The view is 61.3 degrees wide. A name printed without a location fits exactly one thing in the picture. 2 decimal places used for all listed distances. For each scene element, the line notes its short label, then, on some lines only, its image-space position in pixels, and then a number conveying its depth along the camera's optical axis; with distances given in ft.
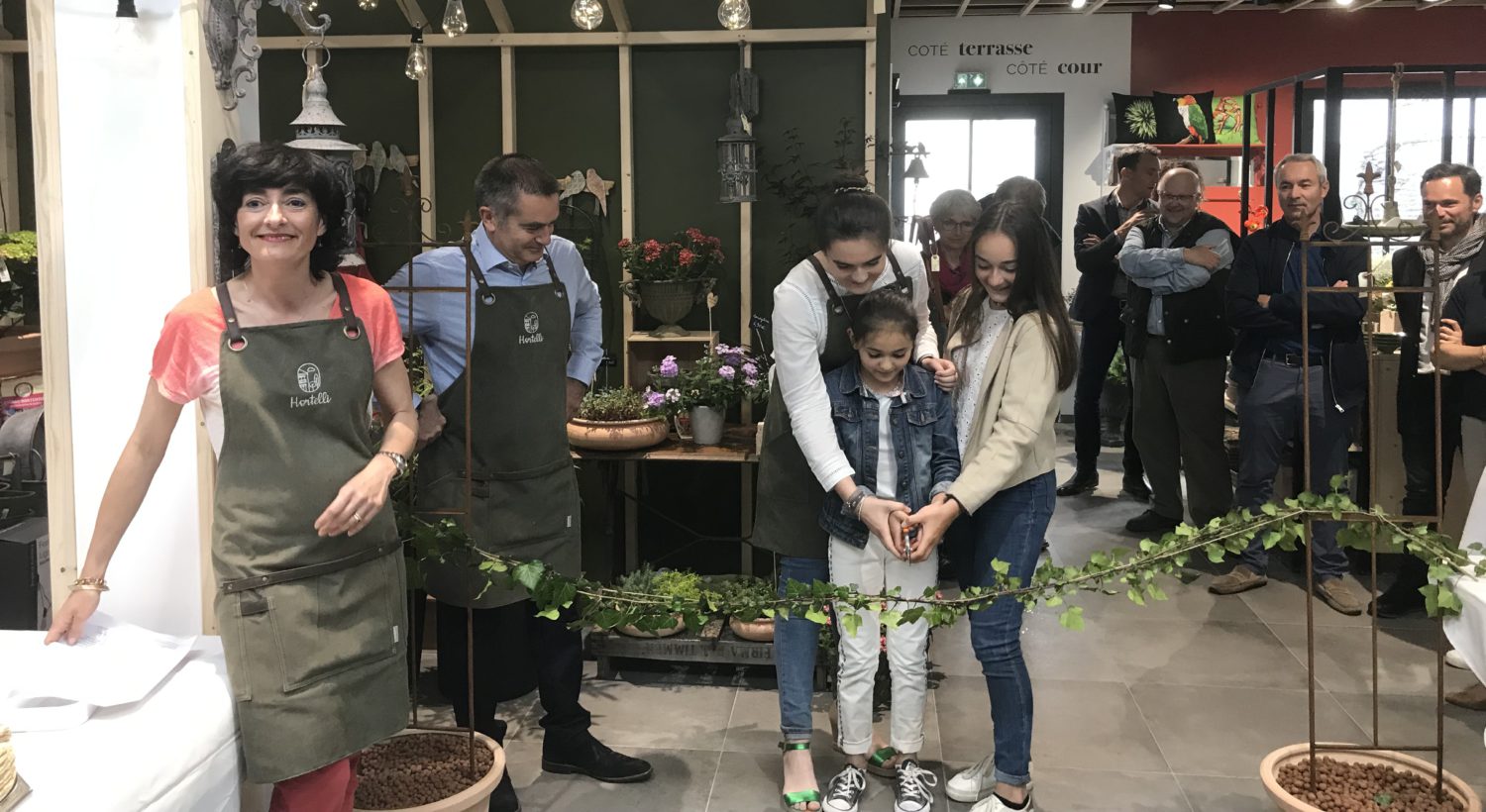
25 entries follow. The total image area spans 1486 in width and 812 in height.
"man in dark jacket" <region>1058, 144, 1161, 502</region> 18.86
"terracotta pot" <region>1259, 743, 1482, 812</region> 8.52
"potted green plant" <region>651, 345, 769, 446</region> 14.02
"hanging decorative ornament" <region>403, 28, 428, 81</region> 14.15
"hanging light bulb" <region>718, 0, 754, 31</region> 12.50
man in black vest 16.76
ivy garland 8.50
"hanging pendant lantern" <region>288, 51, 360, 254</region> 8.16
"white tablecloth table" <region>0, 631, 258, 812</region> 5.99
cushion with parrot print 30.07
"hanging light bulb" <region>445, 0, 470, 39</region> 13.07
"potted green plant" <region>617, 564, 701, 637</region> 12.71
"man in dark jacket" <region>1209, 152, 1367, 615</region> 15.05
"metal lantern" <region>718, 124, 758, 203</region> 14.69
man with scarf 13.79
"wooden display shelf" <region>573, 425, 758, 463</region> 13.78
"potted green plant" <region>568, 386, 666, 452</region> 13.69
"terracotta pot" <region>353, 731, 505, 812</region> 8.25
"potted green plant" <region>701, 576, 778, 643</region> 9.14
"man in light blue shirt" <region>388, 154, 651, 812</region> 9.64
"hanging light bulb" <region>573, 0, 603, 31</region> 12.59
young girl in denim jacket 9.36
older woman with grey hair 14.01
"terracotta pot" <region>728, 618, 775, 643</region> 13.17
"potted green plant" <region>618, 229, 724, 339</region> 14.83
